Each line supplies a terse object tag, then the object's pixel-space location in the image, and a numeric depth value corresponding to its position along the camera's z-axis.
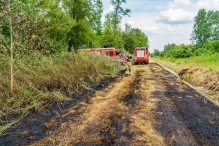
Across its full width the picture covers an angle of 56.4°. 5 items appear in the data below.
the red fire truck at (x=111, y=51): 22.56
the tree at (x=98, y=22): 38.53
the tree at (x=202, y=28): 71.50
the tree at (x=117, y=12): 41.22
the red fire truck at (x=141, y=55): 27.78
